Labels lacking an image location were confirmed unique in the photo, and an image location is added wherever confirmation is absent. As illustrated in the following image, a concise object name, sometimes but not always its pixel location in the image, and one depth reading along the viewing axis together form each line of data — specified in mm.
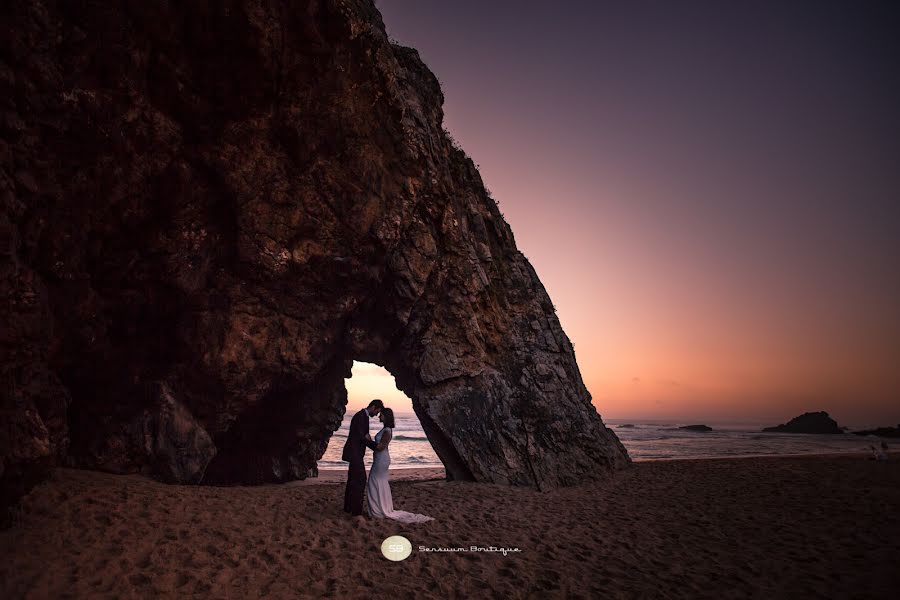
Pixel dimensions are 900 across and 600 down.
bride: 8578
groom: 8781
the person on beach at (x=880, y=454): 17905
